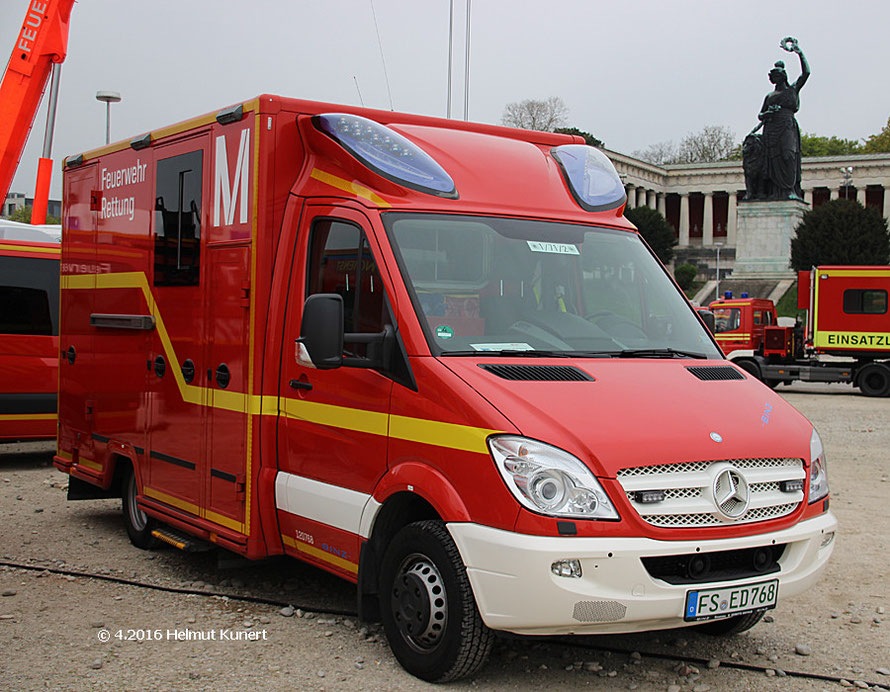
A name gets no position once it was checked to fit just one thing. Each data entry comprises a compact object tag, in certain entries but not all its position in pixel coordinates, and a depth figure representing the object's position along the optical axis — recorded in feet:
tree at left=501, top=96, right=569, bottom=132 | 275.59
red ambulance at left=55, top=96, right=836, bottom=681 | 15.08
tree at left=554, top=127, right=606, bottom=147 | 264.11
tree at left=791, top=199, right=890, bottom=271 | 208.93
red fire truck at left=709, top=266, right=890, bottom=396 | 86.17
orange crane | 53.26
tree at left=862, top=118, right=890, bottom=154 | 354.33
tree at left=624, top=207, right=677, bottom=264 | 276.62
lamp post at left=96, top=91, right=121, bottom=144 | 100.12
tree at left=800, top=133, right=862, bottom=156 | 375.25
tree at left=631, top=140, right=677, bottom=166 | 363.97
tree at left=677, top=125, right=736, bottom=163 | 349.61
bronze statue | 169.17
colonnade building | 311.88
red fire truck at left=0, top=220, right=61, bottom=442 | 40.19
